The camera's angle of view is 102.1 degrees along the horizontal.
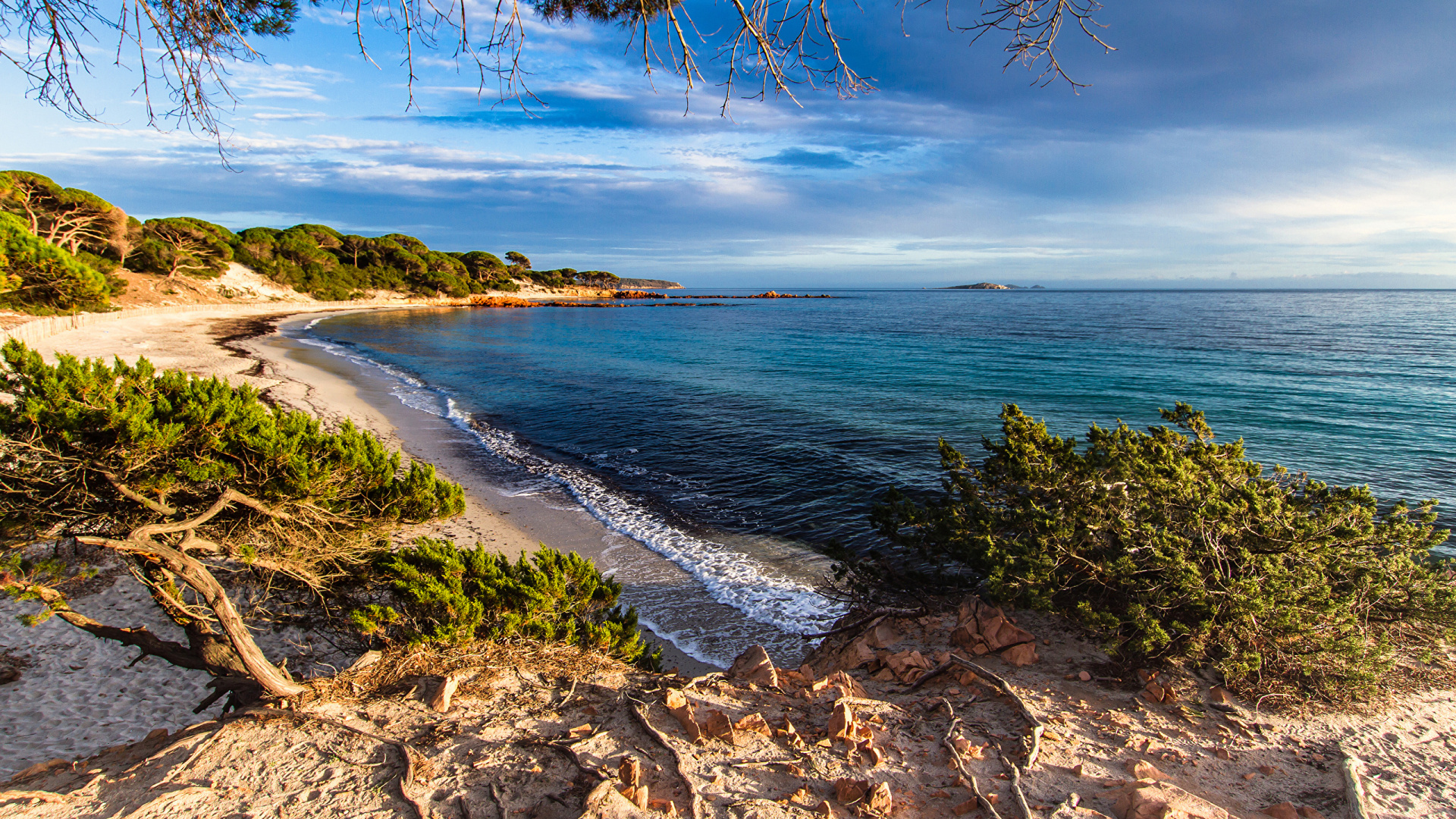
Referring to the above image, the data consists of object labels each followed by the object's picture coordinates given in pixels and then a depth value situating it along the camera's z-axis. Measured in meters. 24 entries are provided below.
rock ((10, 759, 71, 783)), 3.85
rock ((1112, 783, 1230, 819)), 3.24
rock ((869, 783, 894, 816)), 3.39
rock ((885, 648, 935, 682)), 5.38
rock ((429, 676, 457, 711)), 4.38
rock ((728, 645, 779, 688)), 5.12
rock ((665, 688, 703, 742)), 4.07
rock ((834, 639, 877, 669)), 5.89
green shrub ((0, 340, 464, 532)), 4.10
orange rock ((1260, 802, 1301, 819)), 3.38
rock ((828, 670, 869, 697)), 4.93
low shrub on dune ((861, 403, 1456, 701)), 4.72
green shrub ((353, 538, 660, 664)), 5.32
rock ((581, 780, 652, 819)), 3.33
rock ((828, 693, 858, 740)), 4.08
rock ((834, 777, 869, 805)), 3.48
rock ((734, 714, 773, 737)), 4.19
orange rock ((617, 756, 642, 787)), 3.54
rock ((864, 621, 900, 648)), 6.26
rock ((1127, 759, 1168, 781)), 3.76
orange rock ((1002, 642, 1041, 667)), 5.47
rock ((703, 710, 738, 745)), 4.05
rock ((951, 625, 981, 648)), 5.85
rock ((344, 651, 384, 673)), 4.93
